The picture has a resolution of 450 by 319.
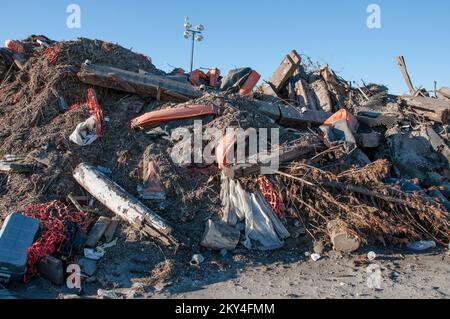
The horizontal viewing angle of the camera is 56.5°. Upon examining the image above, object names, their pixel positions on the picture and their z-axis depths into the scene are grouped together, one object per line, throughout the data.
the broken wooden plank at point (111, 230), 5.25
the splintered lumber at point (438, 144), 7.80
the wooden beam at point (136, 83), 7.34
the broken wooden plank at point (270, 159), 5.61
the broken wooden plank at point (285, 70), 8.56
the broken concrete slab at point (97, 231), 5.16
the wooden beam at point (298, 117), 7.48
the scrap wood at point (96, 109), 6.68
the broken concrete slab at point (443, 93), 9.37
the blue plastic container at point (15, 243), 4.36
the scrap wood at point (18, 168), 6.05
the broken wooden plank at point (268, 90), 8.52
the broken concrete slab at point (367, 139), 7.30
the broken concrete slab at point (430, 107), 8.31
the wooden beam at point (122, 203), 5.12
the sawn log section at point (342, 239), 5.17
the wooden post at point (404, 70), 10.00
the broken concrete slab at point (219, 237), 5.16
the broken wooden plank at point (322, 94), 8.47
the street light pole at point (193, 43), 16.33
